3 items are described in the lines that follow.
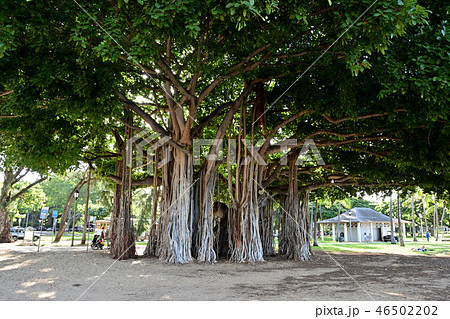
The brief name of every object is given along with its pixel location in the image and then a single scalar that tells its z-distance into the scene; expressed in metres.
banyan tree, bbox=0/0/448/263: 5.02
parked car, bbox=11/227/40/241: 19.63
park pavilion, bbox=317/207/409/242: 28.36
